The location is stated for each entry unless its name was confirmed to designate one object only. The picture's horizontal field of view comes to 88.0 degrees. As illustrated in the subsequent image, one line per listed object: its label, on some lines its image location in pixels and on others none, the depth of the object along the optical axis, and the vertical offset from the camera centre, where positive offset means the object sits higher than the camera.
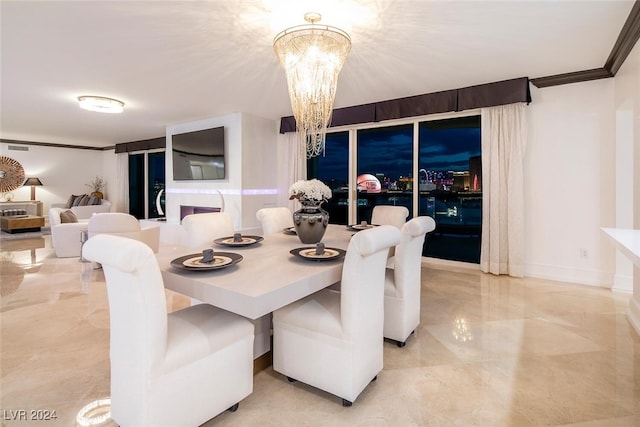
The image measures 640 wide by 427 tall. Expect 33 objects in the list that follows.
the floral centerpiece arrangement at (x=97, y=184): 9.88 +0.74
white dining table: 1.37 -0.34
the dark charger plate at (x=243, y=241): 2.35 -0.24
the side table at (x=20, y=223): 7.51 -0.32
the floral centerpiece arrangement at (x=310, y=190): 2.48 +0.13
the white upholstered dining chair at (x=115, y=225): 4.30 -0.21
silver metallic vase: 2.45 -0.10
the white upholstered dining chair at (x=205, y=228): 2.68 -0.17
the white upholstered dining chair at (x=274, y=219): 3.37 -0.12
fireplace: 6.24 -0.01
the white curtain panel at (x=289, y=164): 5.95 +0.81
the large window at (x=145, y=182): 8.84 +0.72
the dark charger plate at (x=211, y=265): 1.64 -0.29
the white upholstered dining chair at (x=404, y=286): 2.24 -0.56
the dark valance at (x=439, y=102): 3.96 +1.43
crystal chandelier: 2.53 +1.18
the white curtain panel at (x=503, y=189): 4.06 +0.23
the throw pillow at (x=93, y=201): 8.31 +0.20
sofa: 7.66 -0.01
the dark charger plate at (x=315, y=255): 1.91 -0.28
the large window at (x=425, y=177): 4.84 +0.48
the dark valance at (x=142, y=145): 7.97 +1.62
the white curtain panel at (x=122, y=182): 9.15 +0.74
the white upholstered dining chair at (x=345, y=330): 1.66 -0.65
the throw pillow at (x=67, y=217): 5.45 -0.14
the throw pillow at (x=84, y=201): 8.32 +0.20
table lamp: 8.60 +0.68
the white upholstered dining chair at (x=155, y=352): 1.30 -0.62
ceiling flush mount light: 4.68 +1.52
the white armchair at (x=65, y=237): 5.17 -0.44
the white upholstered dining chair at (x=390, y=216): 3.66 -0.09
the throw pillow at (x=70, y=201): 8.63 +0.21
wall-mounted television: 5.95 +1.02
